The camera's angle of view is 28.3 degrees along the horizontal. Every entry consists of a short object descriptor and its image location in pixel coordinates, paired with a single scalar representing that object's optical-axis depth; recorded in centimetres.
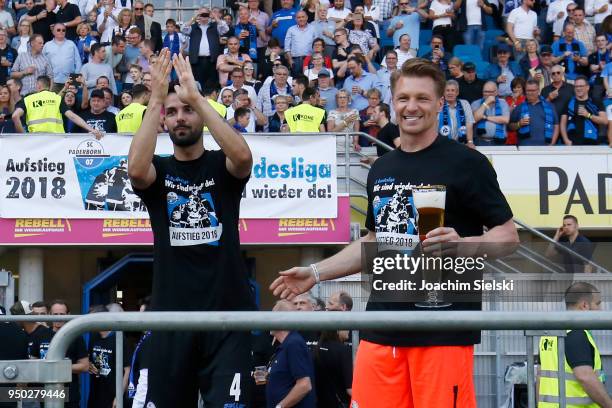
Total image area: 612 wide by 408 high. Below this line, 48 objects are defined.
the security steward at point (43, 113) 1658
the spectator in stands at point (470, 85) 1806
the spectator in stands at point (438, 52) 1911
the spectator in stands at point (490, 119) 1767
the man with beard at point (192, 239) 550
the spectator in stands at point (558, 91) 1808
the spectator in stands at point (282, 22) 2020
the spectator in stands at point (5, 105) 1722
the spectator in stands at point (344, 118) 1719
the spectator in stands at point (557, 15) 2053
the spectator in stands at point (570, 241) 1375
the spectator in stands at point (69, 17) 2008
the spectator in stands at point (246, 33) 1978
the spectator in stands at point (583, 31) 2005
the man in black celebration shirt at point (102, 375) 1198
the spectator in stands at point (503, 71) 1909
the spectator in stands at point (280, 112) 1722
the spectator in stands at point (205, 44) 1934
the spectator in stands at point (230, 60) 1871
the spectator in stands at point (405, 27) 2009
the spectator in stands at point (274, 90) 1802
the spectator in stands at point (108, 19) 1977
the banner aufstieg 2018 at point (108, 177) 1590
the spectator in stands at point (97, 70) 1842
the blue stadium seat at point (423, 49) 2011
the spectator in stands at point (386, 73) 1852
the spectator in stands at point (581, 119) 1786
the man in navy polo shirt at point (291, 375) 1004
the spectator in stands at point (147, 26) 1983
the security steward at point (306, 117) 1680
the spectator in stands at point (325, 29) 1941
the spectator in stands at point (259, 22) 2012
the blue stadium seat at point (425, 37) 2081
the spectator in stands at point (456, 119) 1709
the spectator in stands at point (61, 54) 1892
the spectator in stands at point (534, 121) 1781
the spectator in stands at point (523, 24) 2061
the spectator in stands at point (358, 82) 1812
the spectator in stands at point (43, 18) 1994
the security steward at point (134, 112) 1591
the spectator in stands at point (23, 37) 1948
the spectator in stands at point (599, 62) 1886
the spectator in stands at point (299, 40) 1955
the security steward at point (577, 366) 760
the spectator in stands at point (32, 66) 1856
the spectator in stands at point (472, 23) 2075
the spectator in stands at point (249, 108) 1702
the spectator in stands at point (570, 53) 1961
